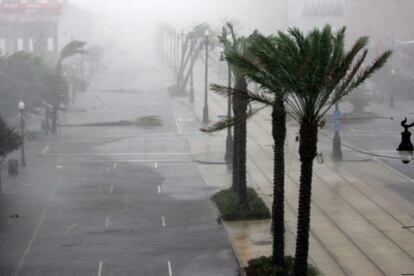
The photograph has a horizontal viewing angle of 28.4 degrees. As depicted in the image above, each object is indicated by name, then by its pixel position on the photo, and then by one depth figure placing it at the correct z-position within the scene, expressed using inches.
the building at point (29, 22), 5201.8
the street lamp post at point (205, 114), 2832.2
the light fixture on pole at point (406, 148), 787.4
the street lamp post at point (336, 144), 2066.9
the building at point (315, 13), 5132.9
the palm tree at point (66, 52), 2741.1
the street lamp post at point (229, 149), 2073.1
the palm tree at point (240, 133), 1508.4
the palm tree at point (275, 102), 953.5
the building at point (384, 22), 4242.4
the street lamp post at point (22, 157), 2034.0
